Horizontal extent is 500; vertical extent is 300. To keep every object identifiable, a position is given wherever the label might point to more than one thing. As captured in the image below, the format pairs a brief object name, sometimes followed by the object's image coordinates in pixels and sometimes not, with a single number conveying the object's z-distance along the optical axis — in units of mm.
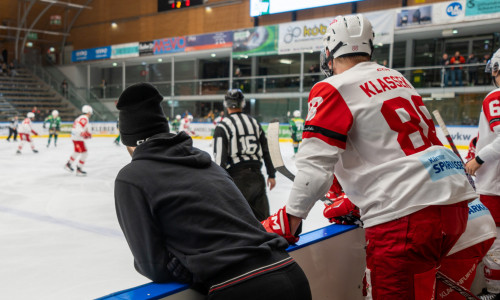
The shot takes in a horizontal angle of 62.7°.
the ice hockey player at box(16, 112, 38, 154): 12180
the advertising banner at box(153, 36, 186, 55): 21688
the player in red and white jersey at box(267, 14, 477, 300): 1230
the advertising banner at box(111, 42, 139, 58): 23312
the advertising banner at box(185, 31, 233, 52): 19906
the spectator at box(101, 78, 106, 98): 24394
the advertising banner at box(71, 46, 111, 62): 24703
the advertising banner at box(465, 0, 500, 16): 12805
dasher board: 1501
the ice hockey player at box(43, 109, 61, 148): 14008
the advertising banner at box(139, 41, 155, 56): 22844
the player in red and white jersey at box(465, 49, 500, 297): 2164
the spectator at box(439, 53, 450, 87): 13859
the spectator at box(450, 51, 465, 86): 13602
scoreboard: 19470
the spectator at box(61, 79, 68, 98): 25953
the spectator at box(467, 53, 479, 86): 13391
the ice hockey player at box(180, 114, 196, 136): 15766
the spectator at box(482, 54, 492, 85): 13180
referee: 3365
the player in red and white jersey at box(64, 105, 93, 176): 8620
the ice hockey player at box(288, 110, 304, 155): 10962
